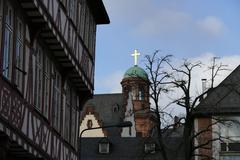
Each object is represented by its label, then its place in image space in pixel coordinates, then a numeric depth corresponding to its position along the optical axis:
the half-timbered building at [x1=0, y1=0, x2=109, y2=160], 20.33
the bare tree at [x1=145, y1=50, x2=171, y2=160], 43.50
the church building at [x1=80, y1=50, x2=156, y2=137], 93.75
